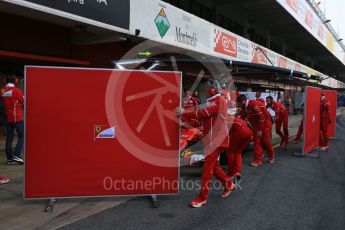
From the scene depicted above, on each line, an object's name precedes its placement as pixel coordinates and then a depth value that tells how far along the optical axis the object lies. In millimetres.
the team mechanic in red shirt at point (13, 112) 7895
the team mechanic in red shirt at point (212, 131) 5371
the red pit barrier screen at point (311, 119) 9664
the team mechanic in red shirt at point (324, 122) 11227
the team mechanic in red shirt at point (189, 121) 6422
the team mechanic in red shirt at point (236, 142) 6629
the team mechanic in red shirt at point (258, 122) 8477
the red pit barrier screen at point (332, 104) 12945
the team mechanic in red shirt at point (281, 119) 11315
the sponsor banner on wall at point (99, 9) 8805
